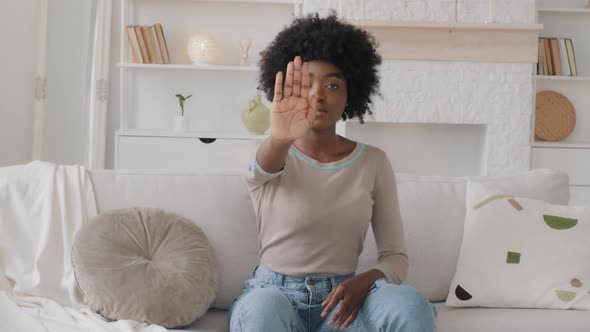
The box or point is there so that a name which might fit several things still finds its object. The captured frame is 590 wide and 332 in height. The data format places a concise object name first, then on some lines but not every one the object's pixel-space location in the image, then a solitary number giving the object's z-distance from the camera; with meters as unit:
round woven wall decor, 4.94
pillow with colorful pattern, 2.04
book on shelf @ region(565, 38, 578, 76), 4.84
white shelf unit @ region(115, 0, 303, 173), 4.98
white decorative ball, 4.73
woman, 1.59
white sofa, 2.00
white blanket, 1.91
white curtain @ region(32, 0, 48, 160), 4.19
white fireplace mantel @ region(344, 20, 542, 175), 4.54
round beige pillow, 1.76
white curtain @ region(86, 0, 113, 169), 4.71
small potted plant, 4.73
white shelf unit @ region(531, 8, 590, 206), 4.74
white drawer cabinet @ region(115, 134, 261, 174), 4.62
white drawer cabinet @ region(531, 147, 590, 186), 4.73
